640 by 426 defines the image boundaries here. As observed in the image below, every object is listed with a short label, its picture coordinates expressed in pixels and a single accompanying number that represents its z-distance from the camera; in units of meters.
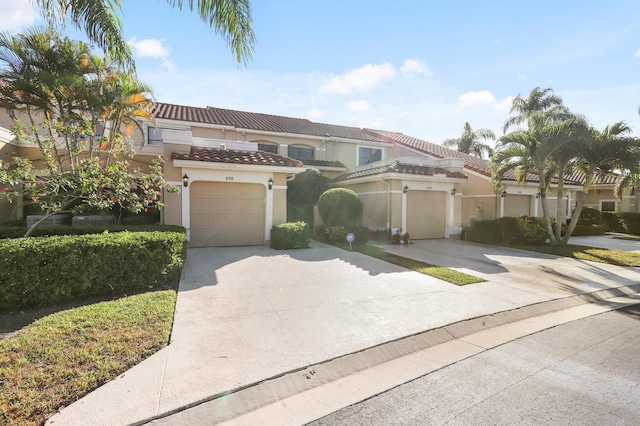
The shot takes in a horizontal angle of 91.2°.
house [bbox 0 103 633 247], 11.84
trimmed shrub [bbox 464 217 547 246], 14.34
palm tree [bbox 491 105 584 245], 12.65
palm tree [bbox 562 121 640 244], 12.31
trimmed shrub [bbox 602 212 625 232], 22.38
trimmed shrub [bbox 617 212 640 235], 21.11
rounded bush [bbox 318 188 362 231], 14.47
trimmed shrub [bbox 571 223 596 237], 19.14
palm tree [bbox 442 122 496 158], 34.75
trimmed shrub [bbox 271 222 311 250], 11.78
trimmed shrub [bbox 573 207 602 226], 21.67
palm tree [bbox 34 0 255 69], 6.32
